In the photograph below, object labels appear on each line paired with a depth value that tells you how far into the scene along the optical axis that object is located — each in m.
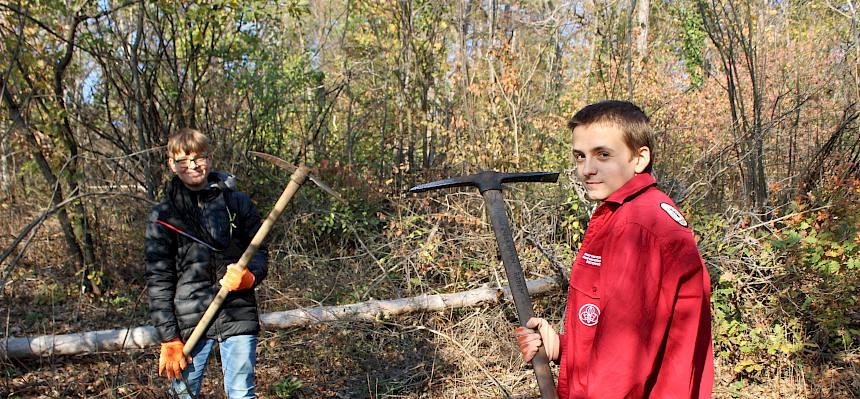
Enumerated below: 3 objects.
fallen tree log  4.23
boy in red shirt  1.46
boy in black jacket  2.73
